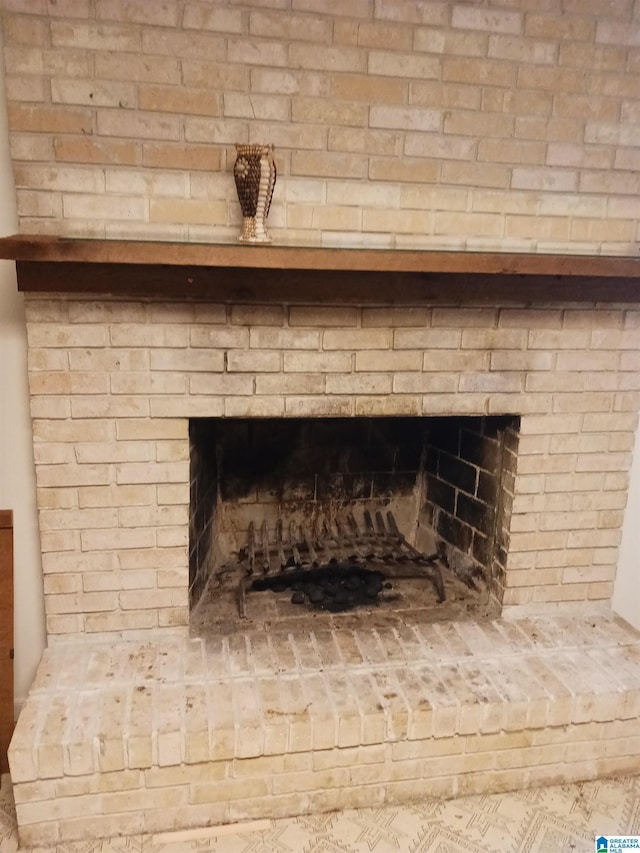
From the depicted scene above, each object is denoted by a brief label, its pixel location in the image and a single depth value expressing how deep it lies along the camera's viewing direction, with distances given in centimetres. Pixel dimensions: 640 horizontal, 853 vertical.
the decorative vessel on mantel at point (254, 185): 155
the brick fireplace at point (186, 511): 158
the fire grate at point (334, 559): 215
